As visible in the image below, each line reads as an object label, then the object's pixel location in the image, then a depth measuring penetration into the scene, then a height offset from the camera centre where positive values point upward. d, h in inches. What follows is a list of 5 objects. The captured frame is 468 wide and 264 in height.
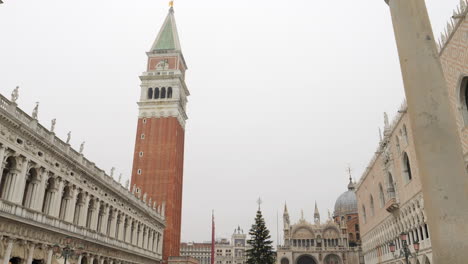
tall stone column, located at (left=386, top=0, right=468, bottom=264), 215.0 +84.5
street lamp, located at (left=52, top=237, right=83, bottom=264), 843.3 +70.5
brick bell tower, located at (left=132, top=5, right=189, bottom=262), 2484.0 +938.9
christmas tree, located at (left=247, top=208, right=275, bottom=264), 2092.8 +195.9
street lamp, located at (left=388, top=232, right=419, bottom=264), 721.0 +69.0
